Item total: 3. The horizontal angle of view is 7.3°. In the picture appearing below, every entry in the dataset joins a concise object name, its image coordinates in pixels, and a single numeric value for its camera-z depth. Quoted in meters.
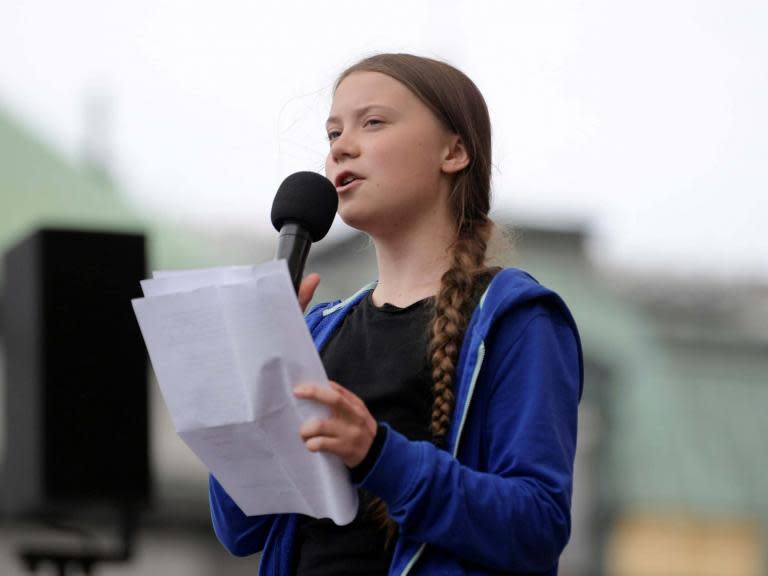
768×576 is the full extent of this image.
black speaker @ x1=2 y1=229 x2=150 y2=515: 8.28
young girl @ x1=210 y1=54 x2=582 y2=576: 6.90
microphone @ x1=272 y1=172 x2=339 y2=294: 7.02
